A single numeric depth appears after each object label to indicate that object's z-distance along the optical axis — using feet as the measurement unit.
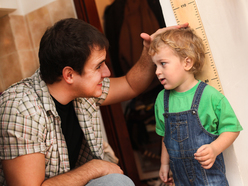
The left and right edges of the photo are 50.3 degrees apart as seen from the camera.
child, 3.55
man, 3.83
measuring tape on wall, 3.84
